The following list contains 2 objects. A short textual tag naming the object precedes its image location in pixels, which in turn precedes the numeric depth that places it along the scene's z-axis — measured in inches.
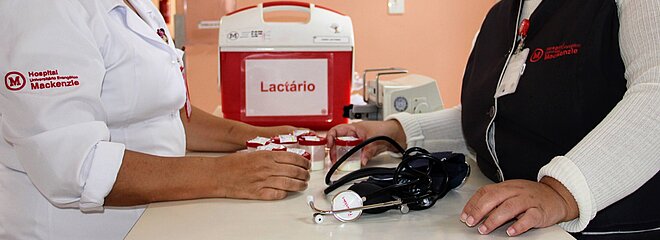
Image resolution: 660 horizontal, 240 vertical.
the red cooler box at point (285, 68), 82.6
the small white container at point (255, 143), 59.4
